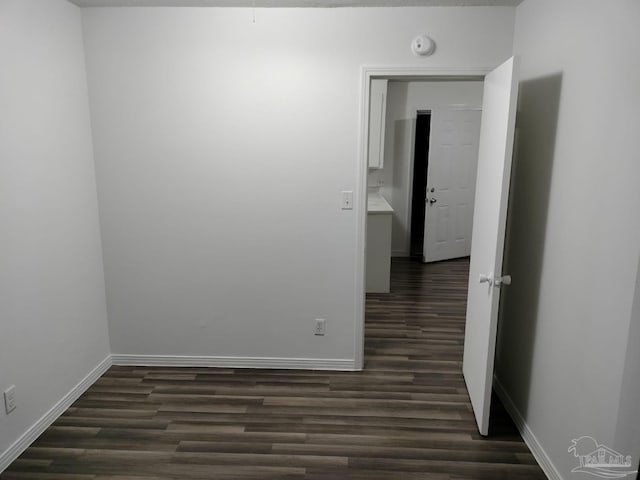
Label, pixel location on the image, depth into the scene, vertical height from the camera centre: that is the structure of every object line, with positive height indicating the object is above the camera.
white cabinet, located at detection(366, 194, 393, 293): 4.84 -1.00
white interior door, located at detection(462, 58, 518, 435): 2.23 -0.38
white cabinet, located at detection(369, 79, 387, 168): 4.80 +0.36
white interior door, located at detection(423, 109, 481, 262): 6.03 -0.27
